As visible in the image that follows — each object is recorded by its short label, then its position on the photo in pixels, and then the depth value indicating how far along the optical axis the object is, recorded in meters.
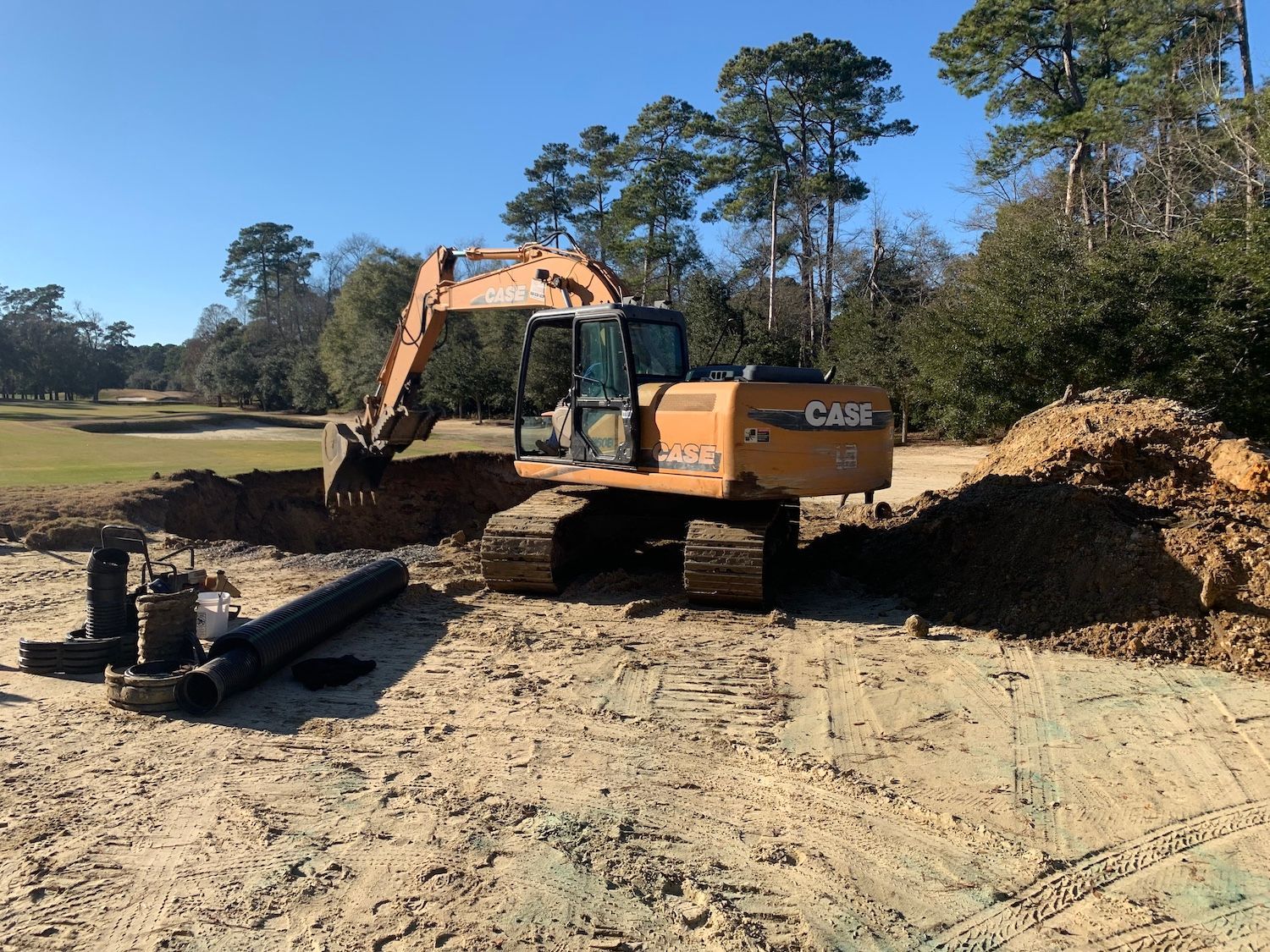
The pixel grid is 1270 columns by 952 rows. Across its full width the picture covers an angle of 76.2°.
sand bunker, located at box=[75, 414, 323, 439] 30.38
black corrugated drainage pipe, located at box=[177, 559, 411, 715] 5.05
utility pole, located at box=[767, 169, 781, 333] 31.99
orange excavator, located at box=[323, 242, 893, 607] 7.11
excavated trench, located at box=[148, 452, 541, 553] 13.14
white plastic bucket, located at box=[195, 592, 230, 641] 6.19
